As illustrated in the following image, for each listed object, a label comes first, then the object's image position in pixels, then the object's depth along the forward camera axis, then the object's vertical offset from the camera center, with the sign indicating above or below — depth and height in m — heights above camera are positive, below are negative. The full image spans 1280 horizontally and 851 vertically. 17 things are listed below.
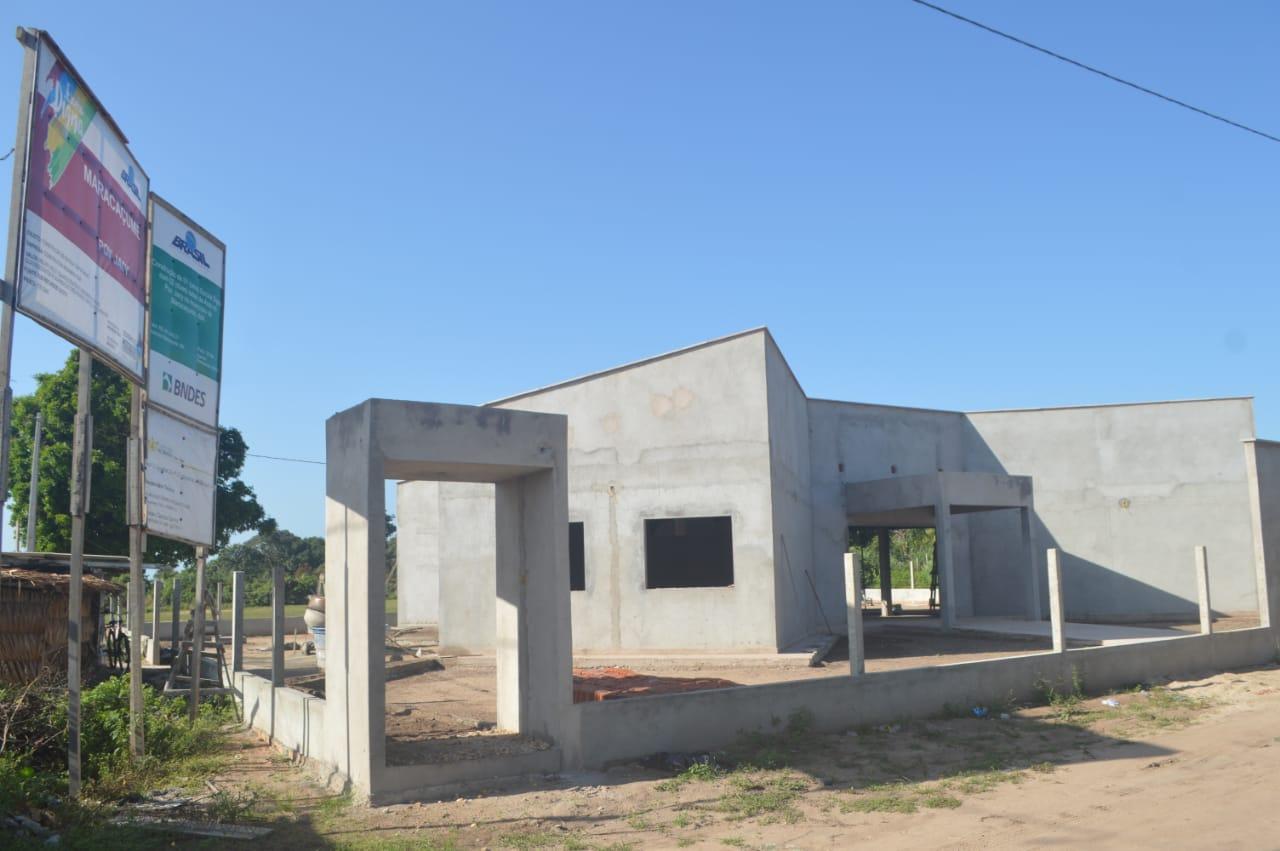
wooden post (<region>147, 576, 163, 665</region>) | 19.52 -1.80
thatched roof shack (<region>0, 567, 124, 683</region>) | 12.66 -0.75
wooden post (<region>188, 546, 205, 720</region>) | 12.85 -0.94
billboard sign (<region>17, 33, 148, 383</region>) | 7.54 +3.00
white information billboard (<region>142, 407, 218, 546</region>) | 10.49 +0.97
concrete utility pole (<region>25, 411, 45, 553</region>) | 19.53 +1.65
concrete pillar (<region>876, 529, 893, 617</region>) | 30.59 -0.85
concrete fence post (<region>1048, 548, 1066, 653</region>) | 13.02 -0.86
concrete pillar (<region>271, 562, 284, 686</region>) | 11.02 -0.66
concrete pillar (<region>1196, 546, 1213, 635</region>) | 14.96 -0.80
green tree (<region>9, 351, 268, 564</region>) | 24.97 +2.70
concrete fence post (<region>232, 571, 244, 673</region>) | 13.66 -0.87
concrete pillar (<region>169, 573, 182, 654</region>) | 17.05 -0.88
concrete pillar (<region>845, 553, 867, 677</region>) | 10.63 -0.62
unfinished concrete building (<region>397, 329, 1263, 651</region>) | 17.95 +0.90
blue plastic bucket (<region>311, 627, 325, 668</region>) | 19.35 -1.68
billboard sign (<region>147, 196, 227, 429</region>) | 10.55 +2.87
